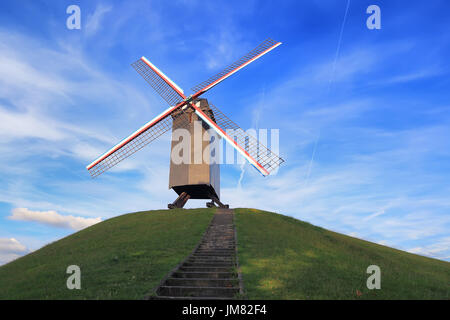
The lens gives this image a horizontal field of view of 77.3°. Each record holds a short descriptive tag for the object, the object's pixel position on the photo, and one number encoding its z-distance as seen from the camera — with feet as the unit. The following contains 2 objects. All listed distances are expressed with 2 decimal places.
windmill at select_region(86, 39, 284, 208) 90.82
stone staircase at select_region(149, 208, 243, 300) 31.53
